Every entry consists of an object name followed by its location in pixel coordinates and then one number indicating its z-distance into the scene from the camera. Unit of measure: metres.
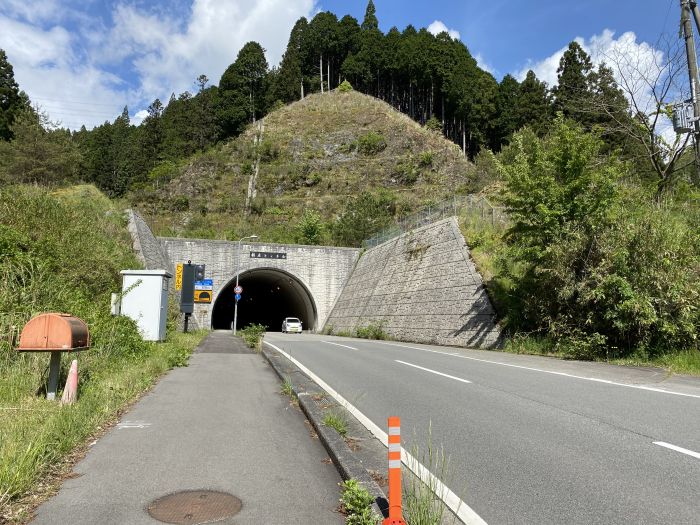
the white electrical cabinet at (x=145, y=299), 13.21
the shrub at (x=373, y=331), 27.89
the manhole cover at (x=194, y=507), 3.40
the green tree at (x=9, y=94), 51.78
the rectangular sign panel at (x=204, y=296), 26.90
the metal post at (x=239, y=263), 38.56
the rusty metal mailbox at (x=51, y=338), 6.23
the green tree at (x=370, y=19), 94.25
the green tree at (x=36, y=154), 32.66
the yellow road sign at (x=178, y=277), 34.34
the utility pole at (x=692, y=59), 13.21
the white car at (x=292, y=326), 39.84
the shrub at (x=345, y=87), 84.81
